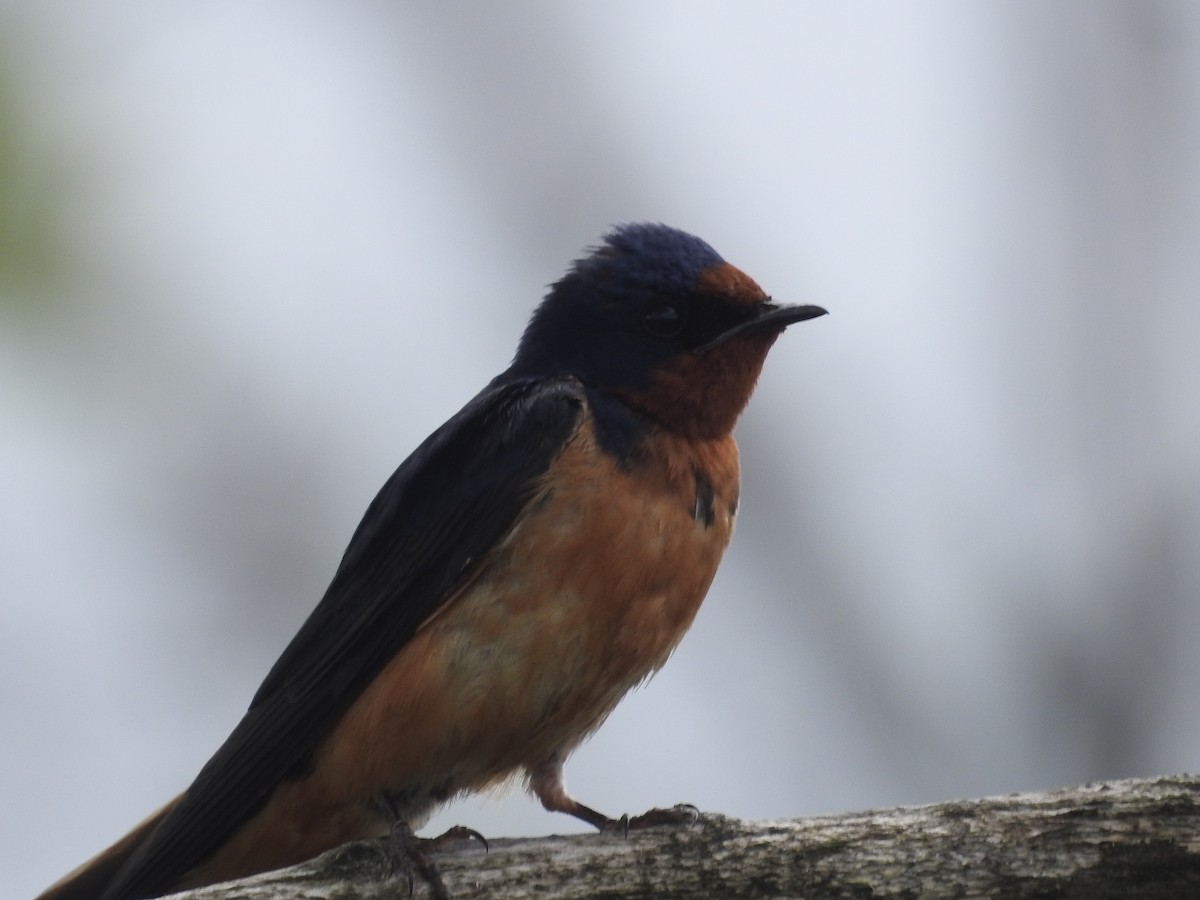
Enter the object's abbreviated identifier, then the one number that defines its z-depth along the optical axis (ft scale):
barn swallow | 22.82
